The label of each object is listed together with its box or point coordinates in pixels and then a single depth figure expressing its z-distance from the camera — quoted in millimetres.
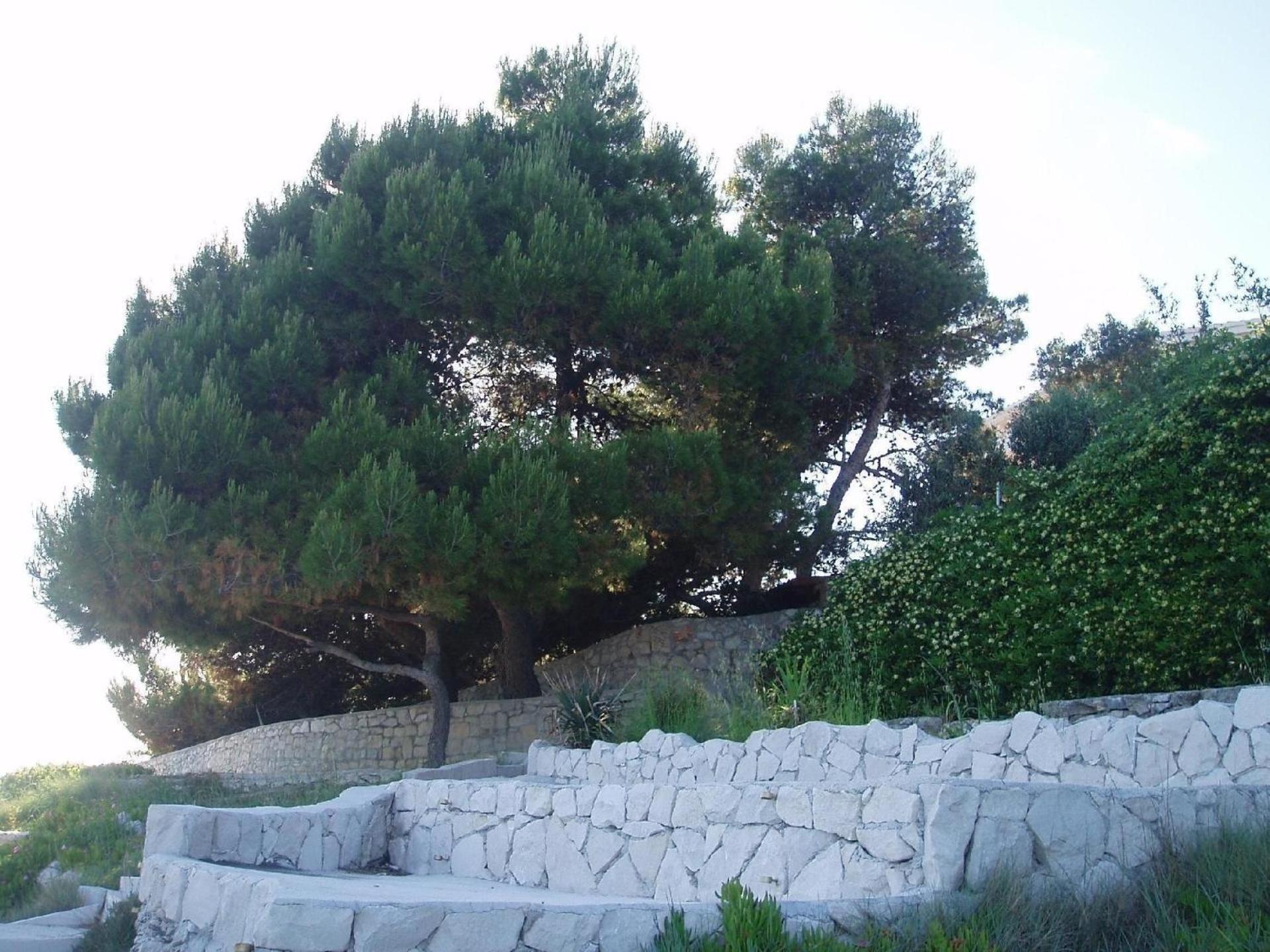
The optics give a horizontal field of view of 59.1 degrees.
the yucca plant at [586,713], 12148
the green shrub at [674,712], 11070
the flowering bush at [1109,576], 9445
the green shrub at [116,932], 7707
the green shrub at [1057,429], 16094
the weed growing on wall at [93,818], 10430
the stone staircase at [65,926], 7785
